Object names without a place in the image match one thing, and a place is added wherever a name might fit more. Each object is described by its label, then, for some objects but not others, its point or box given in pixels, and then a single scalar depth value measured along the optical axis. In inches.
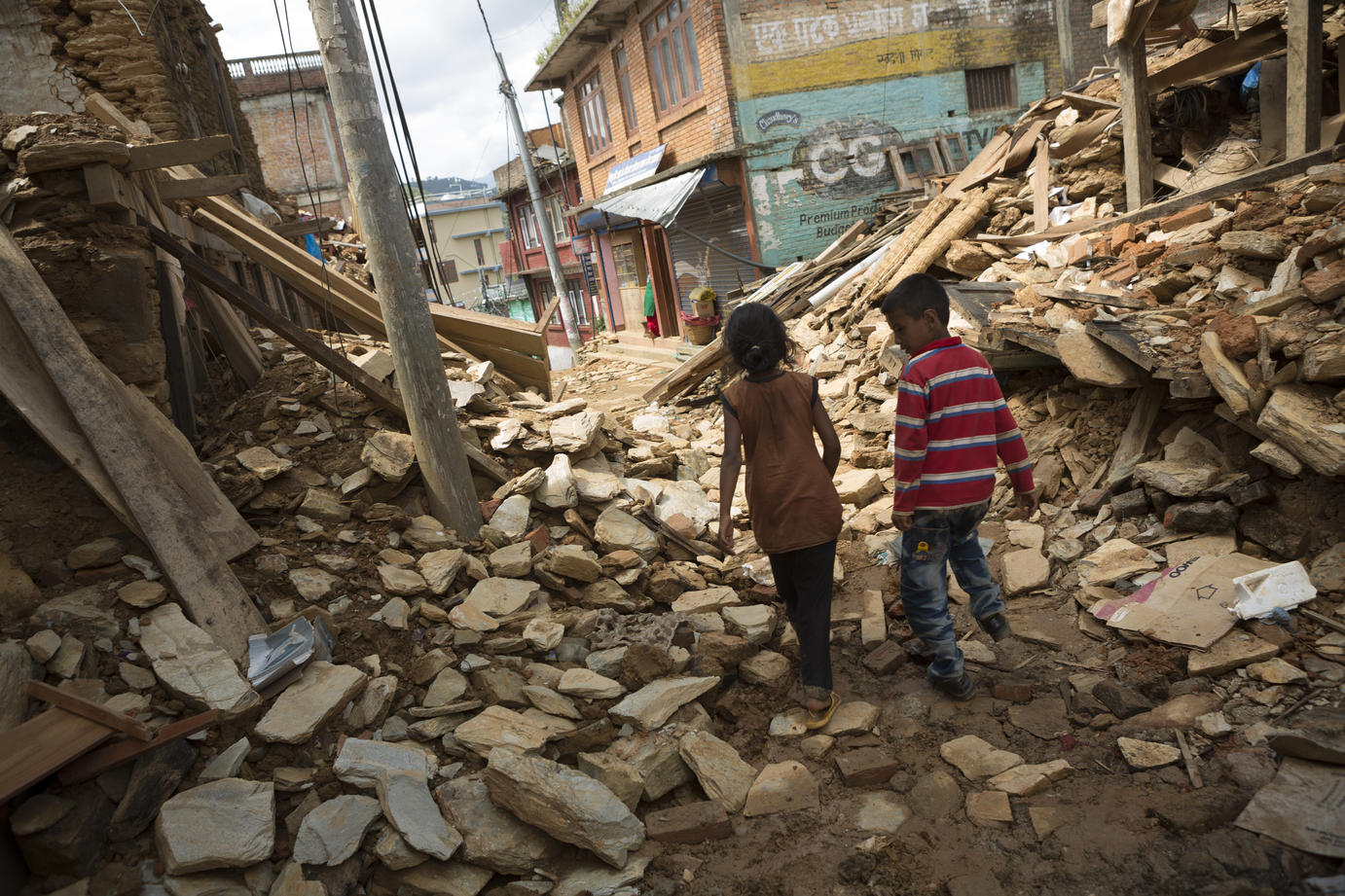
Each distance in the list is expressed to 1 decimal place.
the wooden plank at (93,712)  100.3
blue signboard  644.1
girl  120.6
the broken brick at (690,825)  106.0
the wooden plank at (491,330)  264.7
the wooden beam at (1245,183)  212.1
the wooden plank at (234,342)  222.7
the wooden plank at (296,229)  272.6
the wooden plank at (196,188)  190.7
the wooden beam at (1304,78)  217.6
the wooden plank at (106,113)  251.8
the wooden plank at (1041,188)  323.2
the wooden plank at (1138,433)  172.6
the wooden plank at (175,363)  181.6
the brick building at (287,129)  1122.0
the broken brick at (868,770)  112.2
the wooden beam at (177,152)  159.2
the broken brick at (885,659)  139.4
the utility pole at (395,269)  160.2
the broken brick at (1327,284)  147.7
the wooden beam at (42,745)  92.2
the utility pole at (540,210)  699.4
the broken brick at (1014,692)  126.1
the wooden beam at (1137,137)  262.2
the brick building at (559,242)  959.0
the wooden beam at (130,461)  131.0
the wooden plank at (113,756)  99.0
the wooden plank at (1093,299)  198.1
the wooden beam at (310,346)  192.4
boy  117.4
